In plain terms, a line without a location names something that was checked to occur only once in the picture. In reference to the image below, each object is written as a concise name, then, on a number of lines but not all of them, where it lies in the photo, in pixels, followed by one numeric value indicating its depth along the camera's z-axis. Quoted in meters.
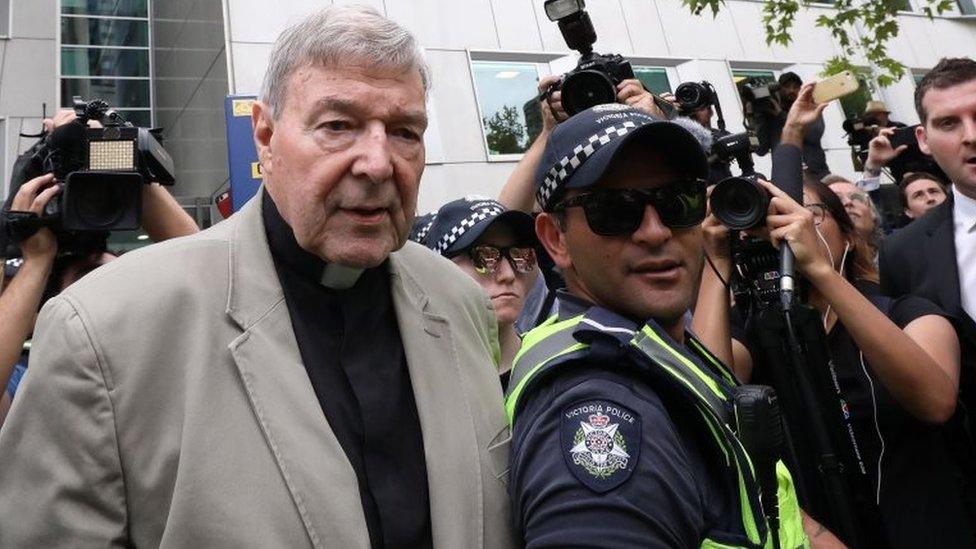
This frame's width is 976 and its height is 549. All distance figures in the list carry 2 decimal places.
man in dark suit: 2.86
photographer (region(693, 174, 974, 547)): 2.21
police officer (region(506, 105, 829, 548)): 1.19
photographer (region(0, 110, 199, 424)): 2.19
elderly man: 1.22
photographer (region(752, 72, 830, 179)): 3.42
